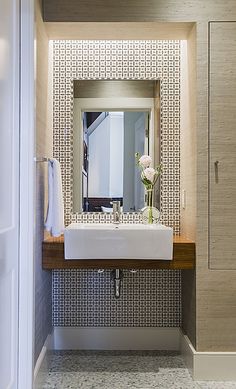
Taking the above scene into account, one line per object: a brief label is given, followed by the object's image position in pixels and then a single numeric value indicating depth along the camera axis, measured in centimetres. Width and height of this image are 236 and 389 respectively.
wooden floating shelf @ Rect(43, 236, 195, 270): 246
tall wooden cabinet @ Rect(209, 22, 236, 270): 248
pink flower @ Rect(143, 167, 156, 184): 290
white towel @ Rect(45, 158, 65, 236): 247
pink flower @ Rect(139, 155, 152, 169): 293
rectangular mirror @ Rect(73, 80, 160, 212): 301
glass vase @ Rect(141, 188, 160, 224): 293
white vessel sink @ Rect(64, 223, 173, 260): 234
